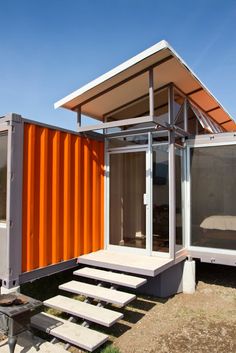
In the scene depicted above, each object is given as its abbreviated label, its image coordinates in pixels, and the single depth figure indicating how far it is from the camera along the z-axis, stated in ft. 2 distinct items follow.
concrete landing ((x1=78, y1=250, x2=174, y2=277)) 13.63
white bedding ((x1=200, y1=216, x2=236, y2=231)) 16.08
